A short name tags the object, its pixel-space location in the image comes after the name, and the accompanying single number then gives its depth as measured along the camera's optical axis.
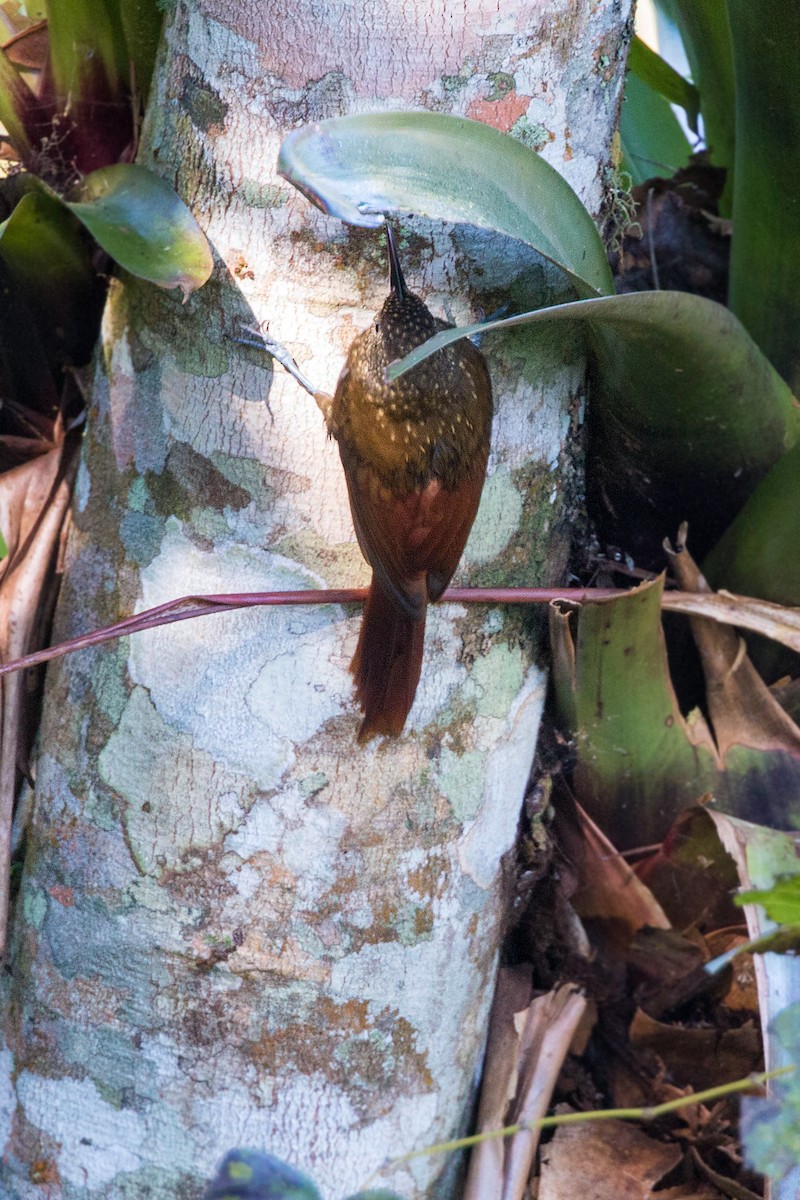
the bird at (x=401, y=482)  7.57
